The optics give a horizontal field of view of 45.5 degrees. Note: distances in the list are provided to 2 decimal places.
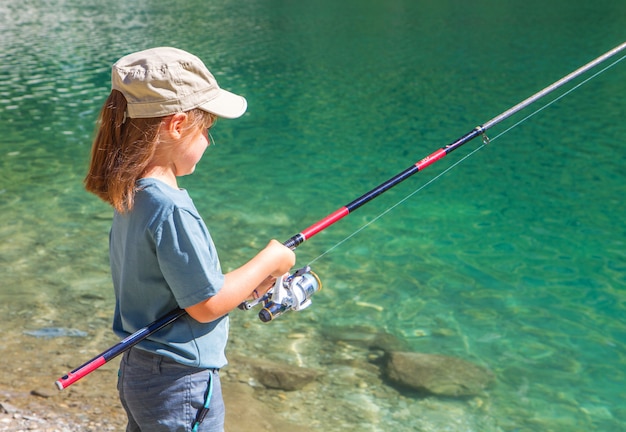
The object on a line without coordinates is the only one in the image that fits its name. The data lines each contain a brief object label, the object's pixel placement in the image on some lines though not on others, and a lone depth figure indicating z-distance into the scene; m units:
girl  1.74
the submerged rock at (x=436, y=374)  4.16
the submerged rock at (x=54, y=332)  4.39
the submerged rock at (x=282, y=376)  4.03
